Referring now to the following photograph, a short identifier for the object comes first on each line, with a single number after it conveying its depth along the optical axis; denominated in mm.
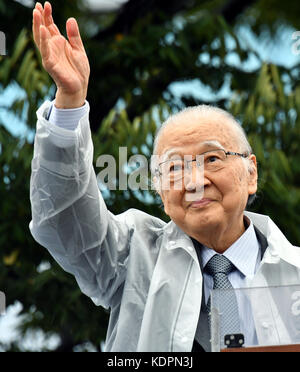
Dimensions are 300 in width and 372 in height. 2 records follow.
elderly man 4409
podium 4260
